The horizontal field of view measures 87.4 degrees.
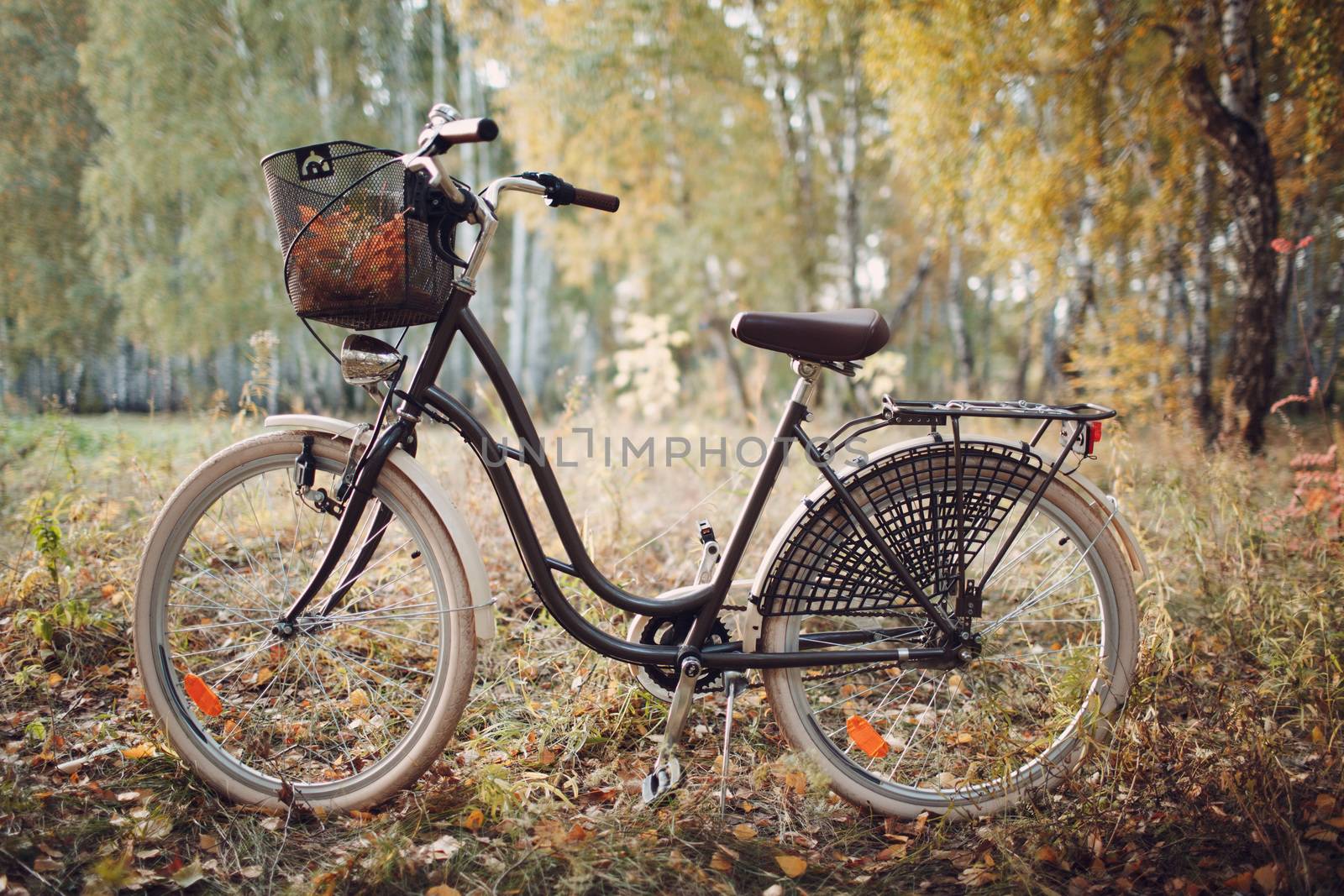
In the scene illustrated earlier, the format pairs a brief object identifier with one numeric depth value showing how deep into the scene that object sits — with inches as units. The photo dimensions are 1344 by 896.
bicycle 61.8
